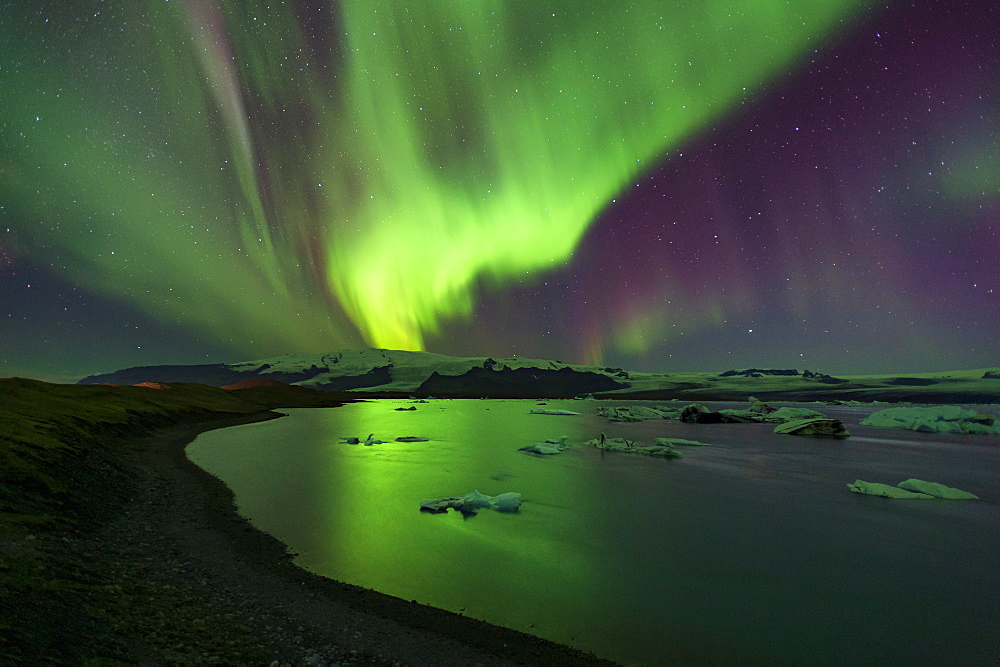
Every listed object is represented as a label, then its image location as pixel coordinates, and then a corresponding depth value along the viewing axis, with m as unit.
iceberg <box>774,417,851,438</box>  35.09
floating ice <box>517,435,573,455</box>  25.06
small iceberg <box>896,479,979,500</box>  14.93
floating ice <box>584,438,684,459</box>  23.78
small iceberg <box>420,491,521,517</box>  12.77
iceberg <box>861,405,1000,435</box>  37.84
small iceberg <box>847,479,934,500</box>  14.96
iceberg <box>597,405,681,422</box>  57.03
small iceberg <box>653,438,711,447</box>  28.77
